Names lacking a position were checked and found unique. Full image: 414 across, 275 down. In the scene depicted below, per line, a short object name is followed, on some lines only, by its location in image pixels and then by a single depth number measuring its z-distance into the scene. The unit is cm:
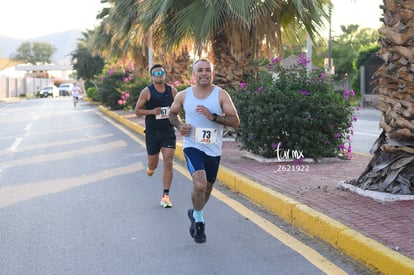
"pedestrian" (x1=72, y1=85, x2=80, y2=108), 4244
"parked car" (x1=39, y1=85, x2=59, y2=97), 8188
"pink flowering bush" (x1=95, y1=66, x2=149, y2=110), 2998
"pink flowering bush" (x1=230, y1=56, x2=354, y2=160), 1047
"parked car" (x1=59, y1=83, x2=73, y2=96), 9012
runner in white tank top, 609
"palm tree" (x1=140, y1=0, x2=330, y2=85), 1258
